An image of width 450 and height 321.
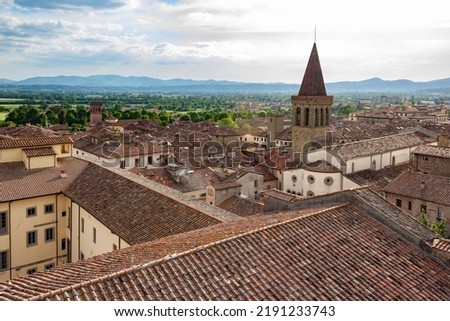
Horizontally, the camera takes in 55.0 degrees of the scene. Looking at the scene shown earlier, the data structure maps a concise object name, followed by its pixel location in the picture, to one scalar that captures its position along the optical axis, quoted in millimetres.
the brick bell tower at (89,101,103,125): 117062
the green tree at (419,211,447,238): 25738
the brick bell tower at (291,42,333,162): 48375
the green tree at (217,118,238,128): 122731
